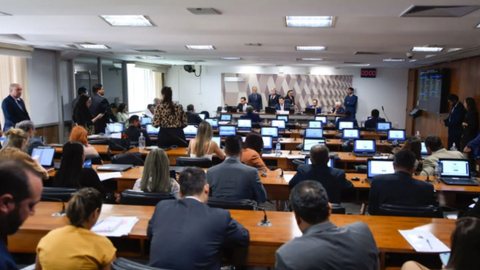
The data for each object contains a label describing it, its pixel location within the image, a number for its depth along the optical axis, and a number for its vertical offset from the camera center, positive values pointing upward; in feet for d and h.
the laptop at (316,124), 32.27 -2.71
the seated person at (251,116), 35.75 -2.33
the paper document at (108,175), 15.07 -3.25
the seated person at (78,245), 6.54 -2.56
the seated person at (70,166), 12.21 -2.35
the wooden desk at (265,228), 8.54 -3.13
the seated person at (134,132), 24.66 -2.63
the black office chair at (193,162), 17.01 -3.03
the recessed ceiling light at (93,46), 29.59 +3.19
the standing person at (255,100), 49.16 -1.33
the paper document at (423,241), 8.09 -3.12
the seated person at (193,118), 34.09 -2.42
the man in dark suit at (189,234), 7.19 -2.64
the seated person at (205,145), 17.52 -2.41
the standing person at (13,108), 24.12 -1.20
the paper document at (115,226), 8.89 -3.09
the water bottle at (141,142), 23.50 -3.06
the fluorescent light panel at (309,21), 17.85 +3.12
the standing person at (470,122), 28.40 -2.16
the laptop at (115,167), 16.43 -3.22
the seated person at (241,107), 44.90 -1.94
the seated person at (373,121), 34.01 -2.55
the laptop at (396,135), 27.78 -3.03
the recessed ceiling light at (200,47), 29.73 +3.12
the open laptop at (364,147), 22.04 -3.06
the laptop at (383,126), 32.91 -2.87
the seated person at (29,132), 17.48 -1.89
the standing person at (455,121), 30.09 -2.23
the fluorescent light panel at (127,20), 18.40 +3.21
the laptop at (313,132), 26.76 -2.77
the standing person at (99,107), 30.32 -1.42
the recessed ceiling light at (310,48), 28.98 +3.02
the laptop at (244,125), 31.76 -2.78
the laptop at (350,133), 27.71 -2.91
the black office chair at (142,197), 11.11 -2.96
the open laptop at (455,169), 16.28 -3.12
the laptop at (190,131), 27.66 -2.88
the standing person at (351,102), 48.88 -1.42
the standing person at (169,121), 20.81 -1.65
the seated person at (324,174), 12.79 -2.65
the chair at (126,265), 6.06 -2.65
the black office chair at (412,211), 10.58 -3.11
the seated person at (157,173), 11.33 -2.33
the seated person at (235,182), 12.01 -2.74
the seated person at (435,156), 16.63 -2.65
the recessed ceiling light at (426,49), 28.12 +2.99
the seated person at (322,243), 5.76 -2.23
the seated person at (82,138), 16.92 -2.05
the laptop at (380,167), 16.35 -3.06
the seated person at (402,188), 11.11 -2.67
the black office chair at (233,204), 10.69 -3.00
